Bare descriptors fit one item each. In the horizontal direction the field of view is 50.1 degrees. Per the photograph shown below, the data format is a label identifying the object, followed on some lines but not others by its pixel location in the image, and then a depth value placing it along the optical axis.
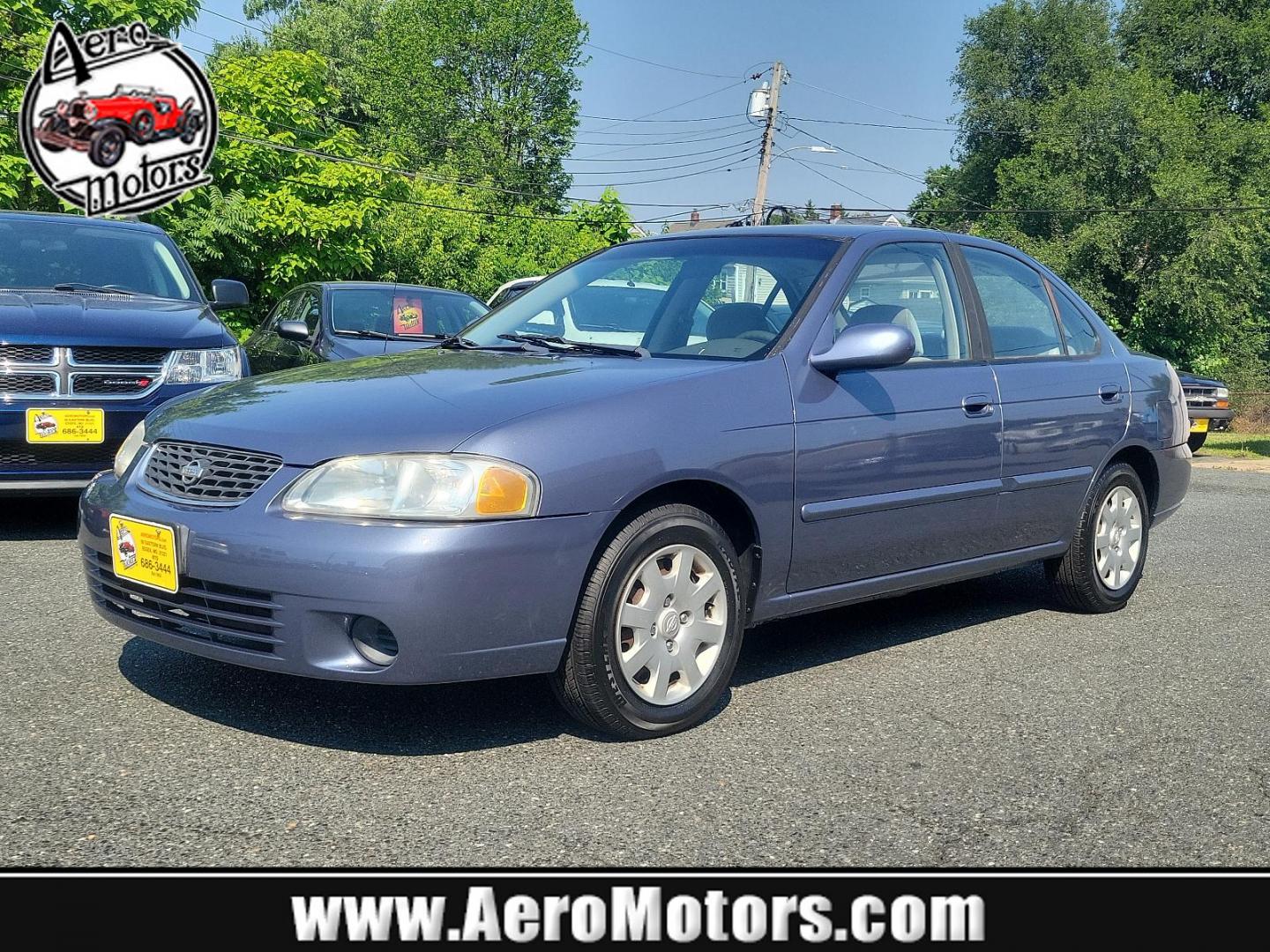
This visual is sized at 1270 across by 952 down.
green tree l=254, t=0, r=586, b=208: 58.03
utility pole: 35.75
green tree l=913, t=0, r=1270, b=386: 42.12
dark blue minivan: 6.80
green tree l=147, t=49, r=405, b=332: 21.48
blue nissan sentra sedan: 3.59
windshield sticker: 11.06
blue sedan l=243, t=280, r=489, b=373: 10.16
